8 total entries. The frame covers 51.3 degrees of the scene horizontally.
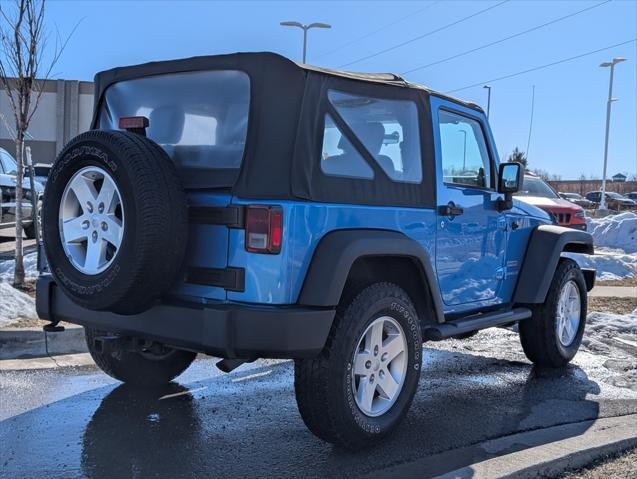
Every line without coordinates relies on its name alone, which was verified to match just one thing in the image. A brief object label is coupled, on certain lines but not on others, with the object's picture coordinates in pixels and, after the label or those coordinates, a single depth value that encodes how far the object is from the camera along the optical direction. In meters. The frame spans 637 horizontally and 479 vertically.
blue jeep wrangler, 3.34
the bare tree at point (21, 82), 7.56
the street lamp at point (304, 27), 21.30
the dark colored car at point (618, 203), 39.16
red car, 10.84
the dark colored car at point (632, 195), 50.49
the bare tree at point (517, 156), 45.77
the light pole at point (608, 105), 32.28
